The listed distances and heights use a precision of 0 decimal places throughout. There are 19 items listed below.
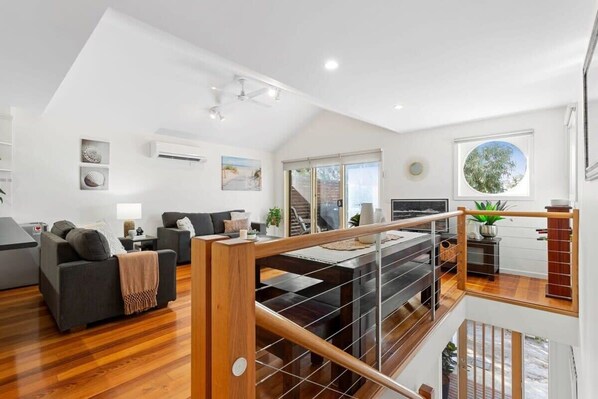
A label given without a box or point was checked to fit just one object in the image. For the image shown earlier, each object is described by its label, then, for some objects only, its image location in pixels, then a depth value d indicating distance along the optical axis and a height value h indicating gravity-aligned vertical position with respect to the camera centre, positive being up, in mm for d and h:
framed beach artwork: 6309 +565
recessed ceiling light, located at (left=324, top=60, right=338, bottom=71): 2660 +1250
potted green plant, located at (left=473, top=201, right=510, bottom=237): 3834 -292
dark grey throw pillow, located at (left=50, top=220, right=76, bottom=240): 2919 -300
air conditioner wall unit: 5070 +873
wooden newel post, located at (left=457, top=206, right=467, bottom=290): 3125 -590
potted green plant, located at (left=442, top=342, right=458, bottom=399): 4586 -2666
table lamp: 4430 -212
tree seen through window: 4211 +462
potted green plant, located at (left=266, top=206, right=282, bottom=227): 6906 -440
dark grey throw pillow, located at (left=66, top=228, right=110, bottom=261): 2453 -385
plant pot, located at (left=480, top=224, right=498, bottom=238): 3826 -433
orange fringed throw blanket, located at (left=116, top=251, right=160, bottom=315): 2623 -749
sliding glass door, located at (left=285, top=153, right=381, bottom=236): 5879 +150
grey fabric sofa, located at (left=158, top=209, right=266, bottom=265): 4715 -551
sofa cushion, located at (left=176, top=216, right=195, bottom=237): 4973 -447
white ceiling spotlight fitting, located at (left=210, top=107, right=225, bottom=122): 5133 +1535
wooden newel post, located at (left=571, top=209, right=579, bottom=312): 2527 -579
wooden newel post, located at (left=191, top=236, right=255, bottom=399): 674 -292
